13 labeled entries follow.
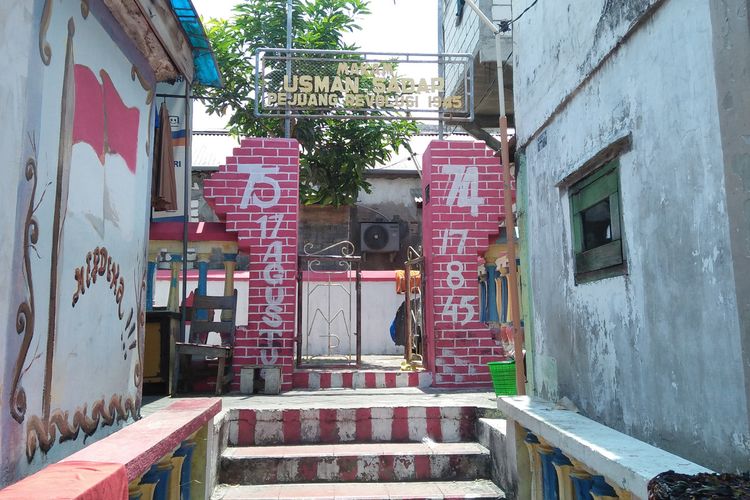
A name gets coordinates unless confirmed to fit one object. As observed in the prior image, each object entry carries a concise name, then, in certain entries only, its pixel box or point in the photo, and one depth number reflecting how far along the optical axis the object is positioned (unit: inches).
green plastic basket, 208.8
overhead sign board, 309.0
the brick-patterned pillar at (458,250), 259.6
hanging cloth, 220.2
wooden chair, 234.4
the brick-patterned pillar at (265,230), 252.5
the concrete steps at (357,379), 257.1
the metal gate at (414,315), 281.6
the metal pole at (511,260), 174.4
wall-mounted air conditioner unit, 632.4
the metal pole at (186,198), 238.5
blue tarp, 161.2
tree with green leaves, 403.5
